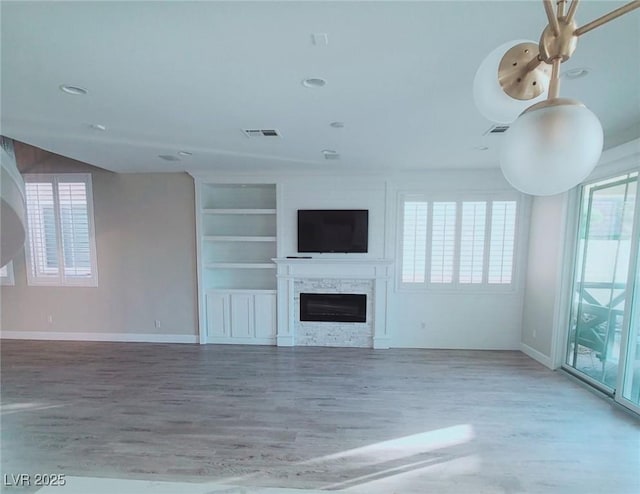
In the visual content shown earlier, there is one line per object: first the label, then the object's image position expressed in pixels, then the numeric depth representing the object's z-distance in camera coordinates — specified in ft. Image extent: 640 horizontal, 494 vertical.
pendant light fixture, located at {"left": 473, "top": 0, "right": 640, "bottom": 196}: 2.03
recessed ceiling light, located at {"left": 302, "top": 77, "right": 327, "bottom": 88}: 6.51
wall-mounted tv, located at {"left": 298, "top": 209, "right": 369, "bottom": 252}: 15.42
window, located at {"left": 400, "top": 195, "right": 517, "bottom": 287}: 15.03
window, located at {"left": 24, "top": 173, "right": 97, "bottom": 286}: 16.11
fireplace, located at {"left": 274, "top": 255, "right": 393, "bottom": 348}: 15.55
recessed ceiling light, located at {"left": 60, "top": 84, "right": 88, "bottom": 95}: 6.87
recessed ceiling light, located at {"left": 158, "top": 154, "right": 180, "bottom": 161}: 12.62
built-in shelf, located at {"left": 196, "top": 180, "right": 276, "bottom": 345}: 16.08
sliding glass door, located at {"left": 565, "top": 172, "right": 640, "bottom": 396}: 10.18
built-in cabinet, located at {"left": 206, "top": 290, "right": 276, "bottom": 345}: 16.07
